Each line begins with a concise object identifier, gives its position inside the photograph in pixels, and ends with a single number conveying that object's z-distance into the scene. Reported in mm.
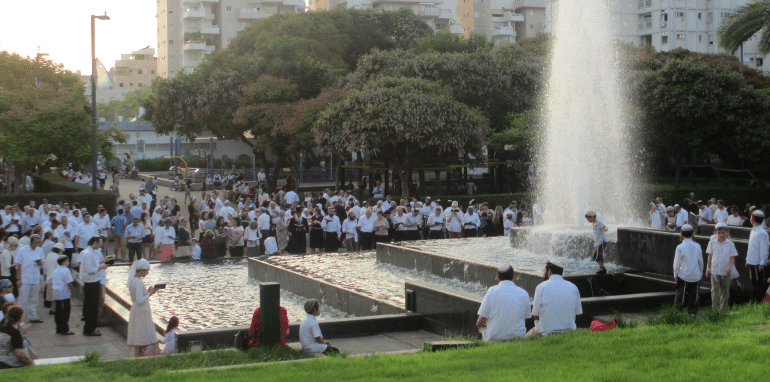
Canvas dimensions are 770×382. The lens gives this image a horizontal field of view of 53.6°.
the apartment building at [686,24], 74500
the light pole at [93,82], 27556
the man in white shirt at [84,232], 18906
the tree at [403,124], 31234
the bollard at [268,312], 8445
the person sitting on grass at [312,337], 8469
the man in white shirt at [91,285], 13148
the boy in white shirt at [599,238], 13734
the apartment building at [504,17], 106944
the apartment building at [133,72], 126500
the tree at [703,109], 34938
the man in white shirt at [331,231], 21594
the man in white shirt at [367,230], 21625
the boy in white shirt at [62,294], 13086
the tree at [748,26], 32031
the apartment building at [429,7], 96688
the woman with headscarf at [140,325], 9953
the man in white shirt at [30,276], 13891
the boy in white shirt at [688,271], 10234
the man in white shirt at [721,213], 20278
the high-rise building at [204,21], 97562
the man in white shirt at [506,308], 7840
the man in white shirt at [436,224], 22438
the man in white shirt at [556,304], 7935
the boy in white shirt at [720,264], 10379
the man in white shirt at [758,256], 10805
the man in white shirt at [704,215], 21891
